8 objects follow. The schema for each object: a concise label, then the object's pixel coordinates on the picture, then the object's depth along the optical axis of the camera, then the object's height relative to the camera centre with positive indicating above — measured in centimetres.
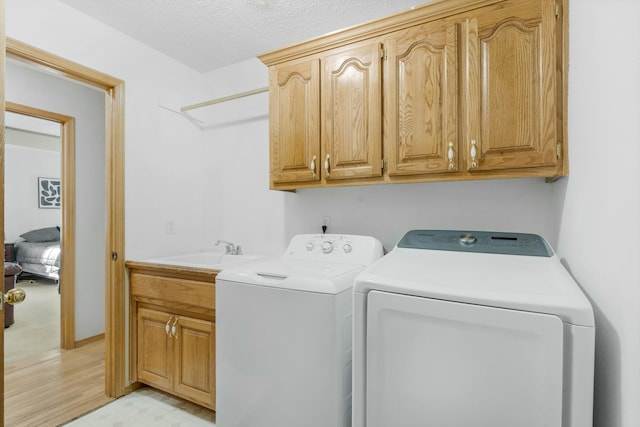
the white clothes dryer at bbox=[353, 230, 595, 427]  75 -36
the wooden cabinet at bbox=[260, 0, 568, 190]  133 +56
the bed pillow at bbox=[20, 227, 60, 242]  513 -38
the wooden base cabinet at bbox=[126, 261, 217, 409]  186 -75
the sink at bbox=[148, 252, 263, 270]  233 -36
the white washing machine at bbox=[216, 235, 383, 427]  126 -58
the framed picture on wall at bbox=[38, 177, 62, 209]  543 +33
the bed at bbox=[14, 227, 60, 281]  461 -62
